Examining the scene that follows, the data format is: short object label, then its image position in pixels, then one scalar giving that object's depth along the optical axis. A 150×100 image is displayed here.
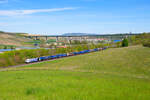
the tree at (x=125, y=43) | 117.22
